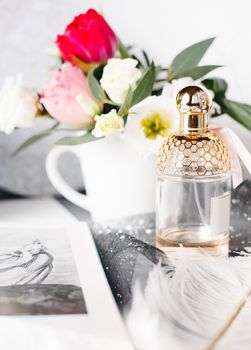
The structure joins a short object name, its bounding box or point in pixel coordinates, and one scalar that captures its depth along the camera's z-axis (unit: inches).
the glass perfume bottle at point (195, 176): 23.6
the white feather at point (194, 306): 16.5
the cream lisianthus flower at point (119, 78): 25.6
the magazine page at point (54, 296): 17.2
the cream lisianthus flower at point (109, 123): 25.4
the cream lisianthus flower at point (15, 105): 28.8
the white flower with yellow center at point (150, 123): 25.7
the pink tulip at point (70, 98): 26.8
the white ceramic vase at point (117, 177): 28.8
